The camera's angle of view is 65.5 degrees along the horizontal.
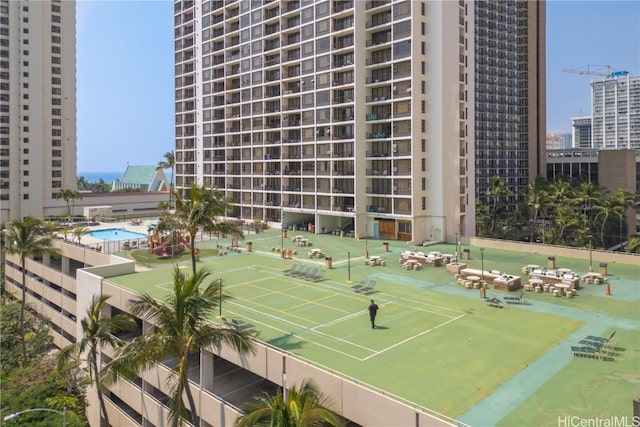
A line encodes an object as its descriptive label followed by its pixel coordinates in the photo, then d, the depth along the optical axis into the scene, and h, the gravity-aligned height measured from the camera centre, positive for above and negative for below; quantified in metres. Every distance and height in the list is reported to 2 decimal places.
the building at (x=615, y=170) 89.19 +5.32
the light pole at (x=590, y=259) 37.18 -4.73
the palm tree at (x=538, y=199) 66.88 -0.01
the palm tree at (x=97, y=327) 26.66 -6.92
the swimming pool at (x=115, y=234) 57.72 -3.97
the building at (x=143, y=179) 155.00 +7.36
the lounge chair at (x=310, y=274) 36.33 -5.46
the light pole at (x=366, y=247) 43.76 -4.51
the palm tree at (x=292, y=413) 13.73 -5.98
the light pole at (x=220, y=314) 26.87 -6.23
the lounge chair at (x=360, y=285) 32.80 -5.71
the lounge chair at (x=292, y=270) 37.71 -5.35
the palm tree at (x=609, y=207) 62.16 -1.07
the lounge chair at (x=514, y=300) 29.08 -5.95
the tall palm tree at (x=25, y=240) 43.19 -3.44
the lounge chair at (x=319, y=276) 35.66 -5.53
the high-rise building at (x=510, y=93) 113.00 +25.13
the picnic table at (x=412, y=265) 38.44 -5.08
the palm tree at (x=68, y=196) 87.74 +1.05
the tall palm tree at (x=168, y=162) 104.17 +8.15
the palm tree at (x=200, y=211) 29.34 -0.59
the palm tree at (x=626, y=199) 62.31 -0.07
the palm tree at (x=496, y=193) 77.44 +0.97
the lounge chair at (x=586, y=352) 21.02 -6.57
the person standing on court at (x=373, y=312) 25.16 -5.67
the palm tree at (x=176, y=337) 17.23 -4.84
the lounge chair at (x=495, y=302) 28.48 -6.00
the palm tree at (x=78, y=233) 51.62 -3.33
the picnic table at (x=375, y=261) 39.87 -4.89
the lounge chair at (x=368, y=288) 32.14 -5.76
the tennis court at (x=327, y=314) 23.61 -6.32
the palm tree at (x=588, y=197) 64.62 +0.24
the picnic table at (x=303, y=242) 50.69 -4.27
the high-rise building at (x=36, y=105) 91.88 +18.64
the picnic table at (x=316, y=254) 43.41 -4.69
